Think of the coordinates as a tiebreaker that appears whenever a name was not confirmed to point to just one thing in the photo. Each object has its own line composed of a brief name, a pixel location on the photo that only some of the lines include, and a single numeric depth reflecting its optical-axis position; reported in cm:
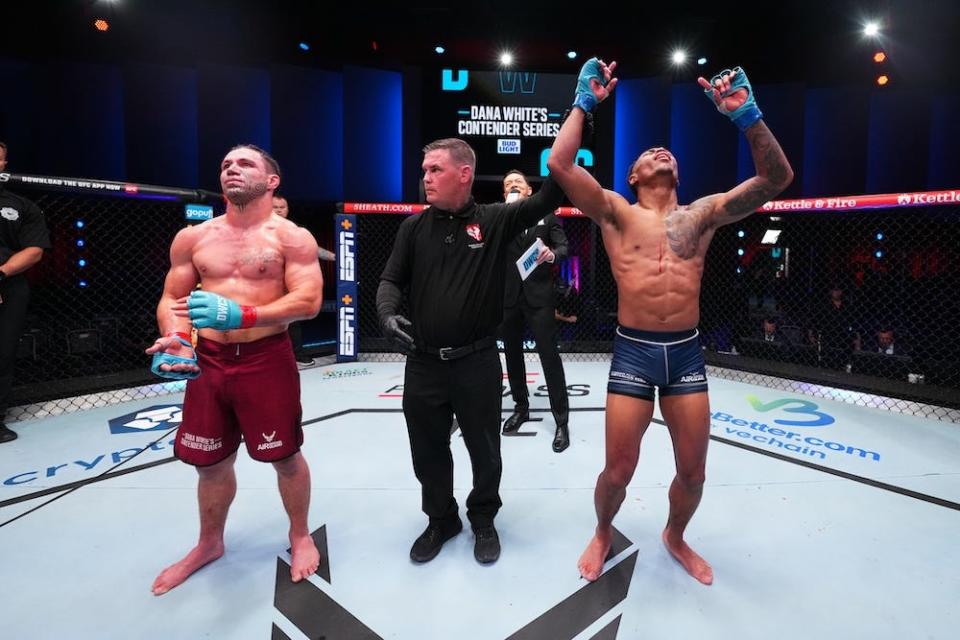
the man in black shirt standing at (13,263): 321
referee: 187
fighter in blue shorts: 170
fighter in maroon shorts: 171
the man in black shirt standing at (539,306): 316
